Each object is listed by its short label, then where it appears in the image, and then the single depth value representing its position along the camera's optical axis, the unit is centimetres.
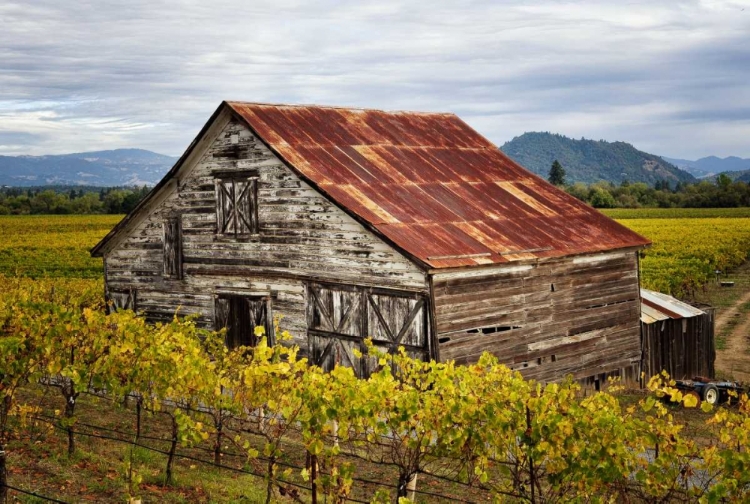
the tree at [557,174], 15238
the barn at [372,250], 1742
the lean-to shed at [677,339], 2247
